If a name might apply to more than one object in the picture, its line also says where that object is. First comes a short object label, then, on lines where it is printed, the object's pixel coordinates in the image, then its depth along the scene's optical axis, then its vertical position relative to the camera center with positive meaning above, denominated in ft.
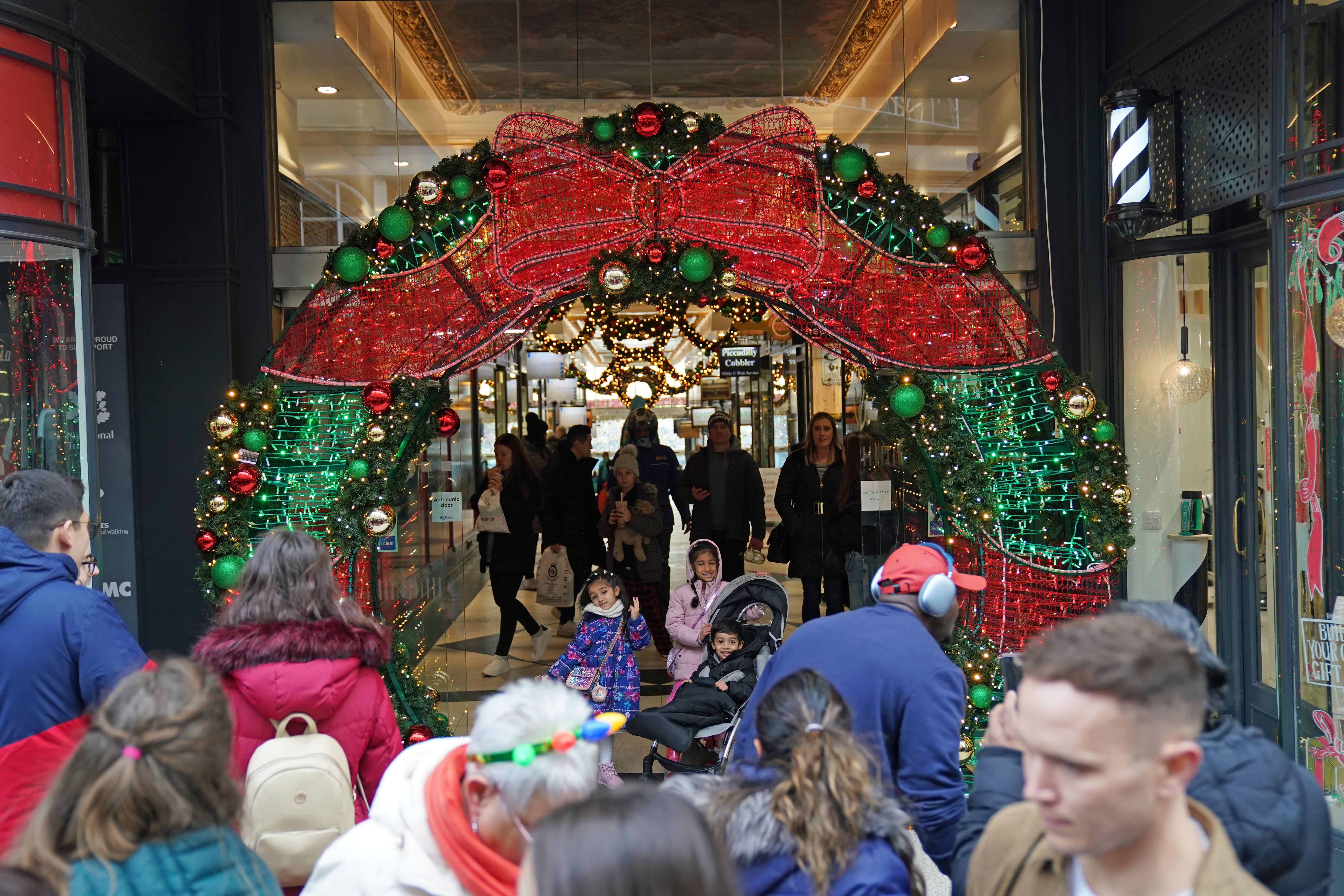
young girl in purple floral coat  18.21 -3.57
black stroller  16.89 -2.72
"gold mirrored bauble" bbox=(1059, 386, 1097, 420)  17.28 +0.32
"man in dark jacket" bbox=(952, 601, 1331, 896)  5.84 -2.05
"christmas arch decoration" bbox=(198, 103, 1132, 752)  17.78 +2.21
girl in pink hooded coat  18.67 -3.00
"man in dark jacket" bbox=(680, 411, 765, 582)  27.48 -1.56
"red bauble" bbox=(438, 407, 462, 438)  18.67 +0.31
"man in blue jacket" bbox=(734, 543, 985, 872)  8.36 -2.08
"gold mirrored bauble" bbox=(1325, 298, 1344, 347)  13.55 +1.15
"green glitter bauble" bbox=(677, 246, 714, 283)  17.53 +2.69
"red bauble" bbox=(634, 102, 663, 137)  17.90 +5.08
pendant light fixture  19.47 +0.71
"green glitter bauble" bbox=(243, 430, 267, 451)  17.62 +0.09
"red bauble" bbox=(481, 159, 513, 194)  18.03 +4.31
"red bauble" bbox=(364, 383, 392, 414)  17.83 +0.72
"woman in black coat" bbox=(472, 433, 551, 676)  25.90 -2.43
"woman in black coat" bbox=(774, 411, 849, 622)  24.54 -1.81
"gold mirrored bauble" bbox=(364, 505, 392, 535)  17.57 -1.25
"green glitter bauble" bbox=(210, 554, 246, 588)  17.11 -1.93
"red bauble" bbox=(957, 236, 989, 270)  18.07 +2.79
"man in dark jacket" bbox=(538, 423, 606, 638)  30.48 -1.83
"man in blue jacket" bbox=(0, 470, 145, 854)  9.41 -1.83
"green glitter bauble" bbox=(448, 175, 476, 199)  18.08 +4.15
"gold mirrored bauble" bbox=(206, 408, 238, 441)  17.51 +0.35
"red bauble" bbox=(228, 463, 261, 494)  17.56 -0.55
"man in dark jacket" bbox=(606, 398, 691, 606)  29.99 -0.65
